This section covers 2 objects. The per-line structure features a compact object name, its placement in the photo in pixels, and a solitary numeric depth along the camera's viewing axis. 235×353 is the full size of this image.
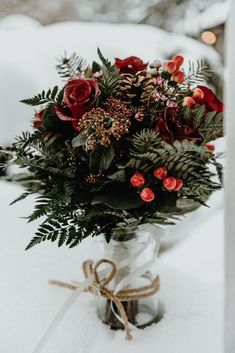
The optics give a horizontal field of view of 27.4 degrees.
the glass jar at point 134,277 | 0.83
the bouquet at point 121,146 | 0.67
